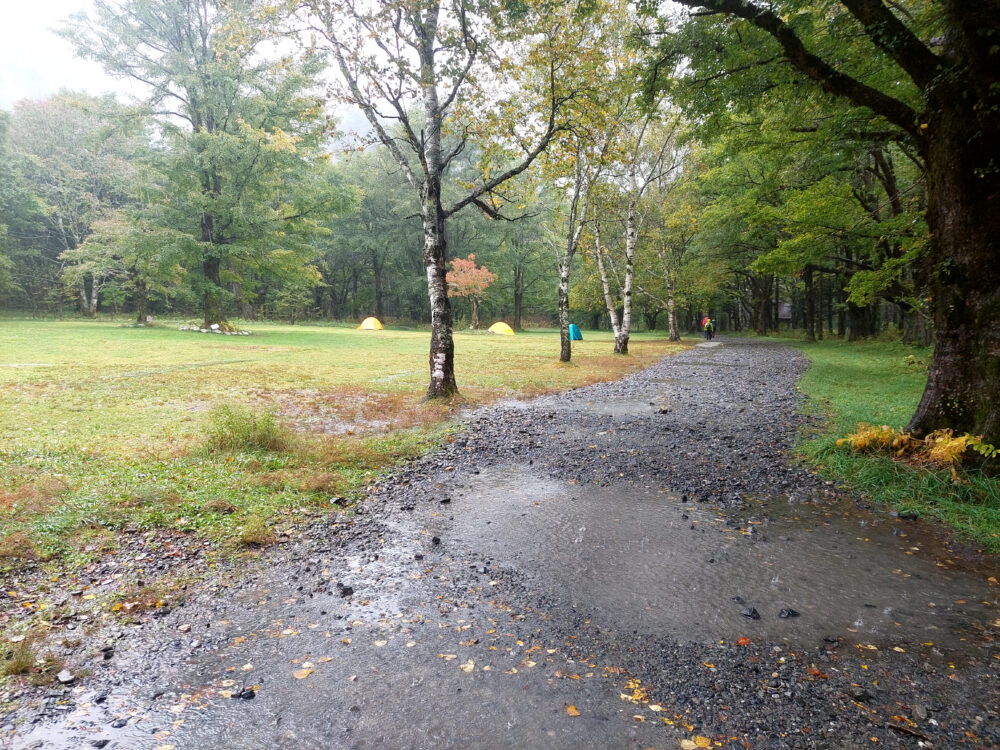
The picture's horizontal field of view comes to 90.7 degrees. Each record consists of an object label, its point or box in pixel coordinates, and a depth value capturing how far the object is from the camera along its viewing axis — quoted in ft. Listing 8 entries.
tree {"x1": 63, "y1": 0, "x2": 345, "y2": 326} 80.28
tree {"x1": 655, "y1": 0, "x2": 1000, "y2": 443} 15.71
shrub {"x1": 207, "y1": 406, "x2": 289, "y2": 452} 20.16
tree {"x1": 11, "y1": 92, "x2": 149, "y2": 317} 121.11
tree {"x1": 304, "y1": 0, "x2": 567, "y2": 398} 27.86
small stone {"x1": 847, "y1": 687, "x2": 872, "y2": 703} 7.76
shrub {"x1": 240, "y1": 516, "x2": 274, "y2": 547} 13.43
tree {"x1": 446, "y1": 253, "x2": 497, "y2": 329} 146.00
